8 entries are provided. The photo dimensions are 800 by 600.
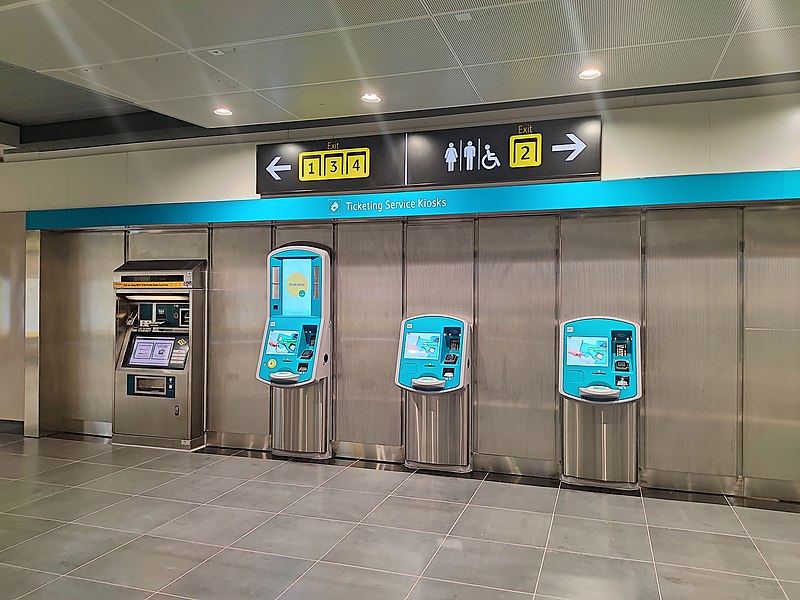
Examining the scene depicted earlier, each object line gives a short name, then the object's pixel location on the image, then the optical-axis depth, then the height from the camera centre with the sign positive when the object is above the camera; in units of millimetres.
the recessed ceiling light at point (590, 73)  4516 +1613
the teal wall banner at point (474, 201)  5070 +900
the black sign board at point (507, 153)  5473 +1309
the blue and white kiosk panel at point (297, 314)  6336 -115
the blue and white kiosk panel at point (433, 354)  5852 -476
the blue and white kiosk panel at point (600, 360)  5375 -483
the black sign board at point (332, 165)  6023 +1309
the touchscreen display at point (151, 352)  7051 -541
